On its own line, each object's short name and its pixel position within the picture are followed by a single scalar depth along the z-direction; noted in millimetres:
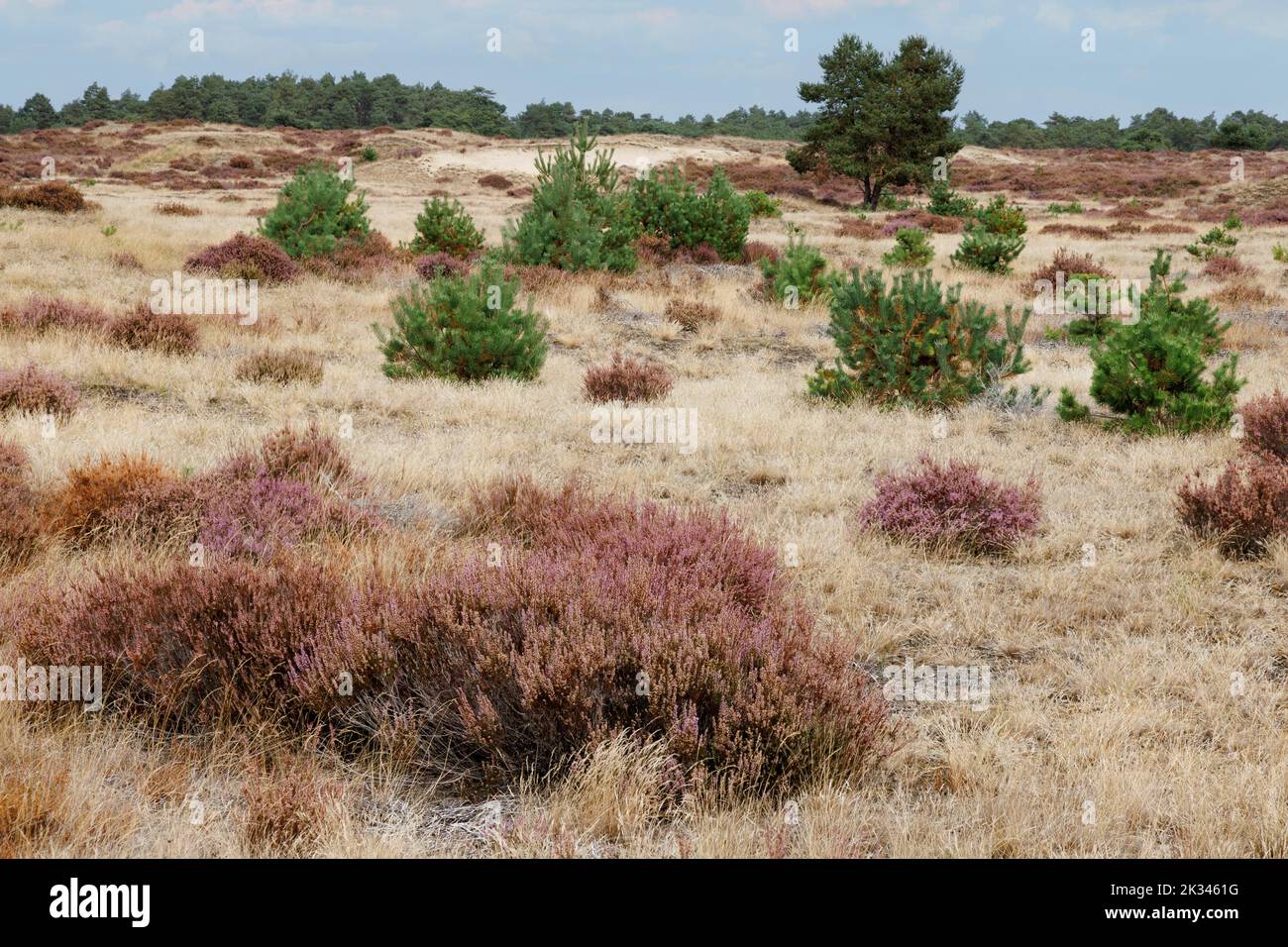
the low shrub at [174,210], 21266
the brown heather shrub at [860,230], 22656
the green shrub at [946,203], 28406
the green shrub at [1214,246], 18153
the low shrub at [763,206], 26314
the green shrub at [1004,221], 20422
